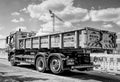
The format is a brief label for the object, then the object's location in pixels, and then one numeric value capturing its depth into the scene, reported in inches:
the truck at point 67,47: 283.9
